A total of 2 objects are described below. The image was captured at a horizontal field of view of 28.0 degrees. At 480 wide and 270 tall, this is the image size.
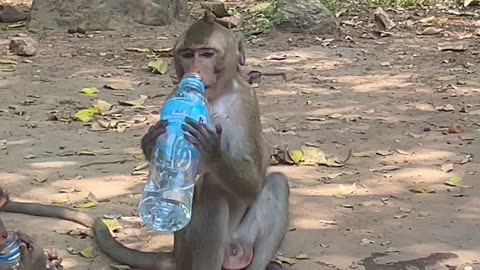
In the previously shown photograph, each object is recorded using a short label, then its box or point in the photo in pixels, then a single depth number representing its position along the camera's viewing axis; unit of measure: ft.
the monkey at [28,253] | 11.41
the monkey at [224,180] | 11.80
